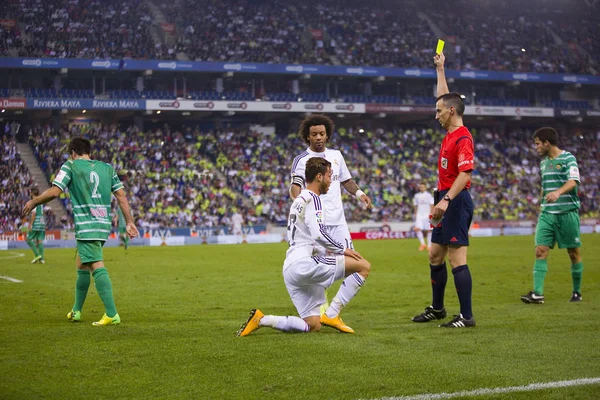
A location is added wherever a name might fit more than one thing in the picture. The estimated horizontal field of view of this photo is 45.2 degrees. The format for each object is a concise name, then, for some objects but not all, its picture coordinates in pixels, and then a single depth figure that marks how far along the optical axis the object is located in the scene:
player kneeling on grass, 7.65
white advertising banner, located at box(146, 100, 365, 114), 48.38
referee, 8.43
